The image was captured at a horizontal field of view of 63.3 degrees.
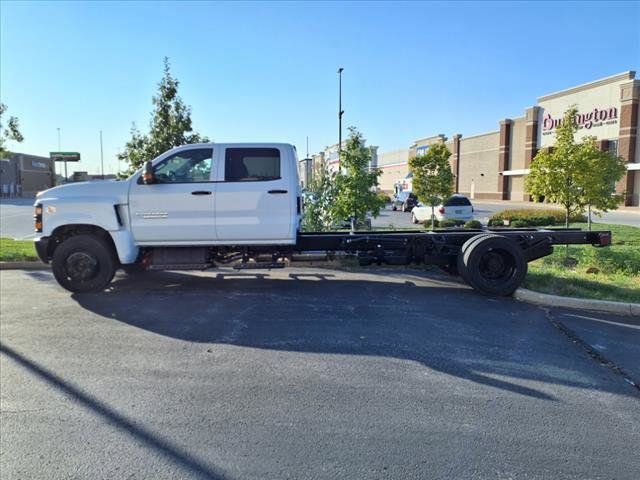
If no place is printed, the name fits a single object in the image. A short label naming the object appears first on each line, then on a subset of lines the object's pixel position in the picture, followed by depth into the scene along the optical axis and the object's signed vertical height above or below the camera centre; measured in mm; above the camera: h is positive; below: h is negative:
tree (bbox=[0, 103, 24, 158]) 14875 +1981
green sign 94938 +8371
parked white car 24031 -328
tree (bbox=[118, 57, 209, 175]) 13547 +1869
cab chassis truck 8148 -266
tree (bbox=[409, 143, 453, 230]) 18359 +1003
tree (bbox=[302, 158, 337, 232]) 12680 -83
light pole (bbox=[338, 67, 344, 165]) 27464 +4808
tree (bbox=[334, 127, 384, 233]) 12352 +444
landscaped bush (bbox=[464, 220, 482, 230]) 16044 -665
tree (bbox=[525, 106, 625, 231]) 12328 +709
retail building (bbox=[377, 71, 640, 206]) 40125 +6397
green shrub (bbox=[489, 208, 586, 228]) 17525 -570
